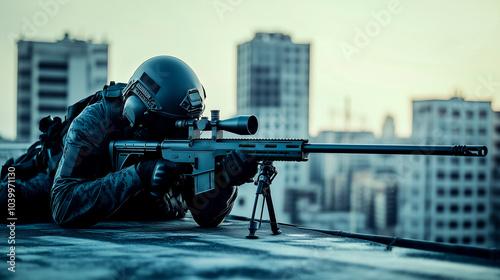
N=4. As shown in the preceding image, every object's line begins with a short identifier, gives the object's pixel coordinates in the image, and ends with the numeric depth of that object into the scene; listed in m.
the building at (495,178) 88.50
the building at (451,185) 87.75
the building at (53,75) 76.00
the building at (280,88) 101.19
